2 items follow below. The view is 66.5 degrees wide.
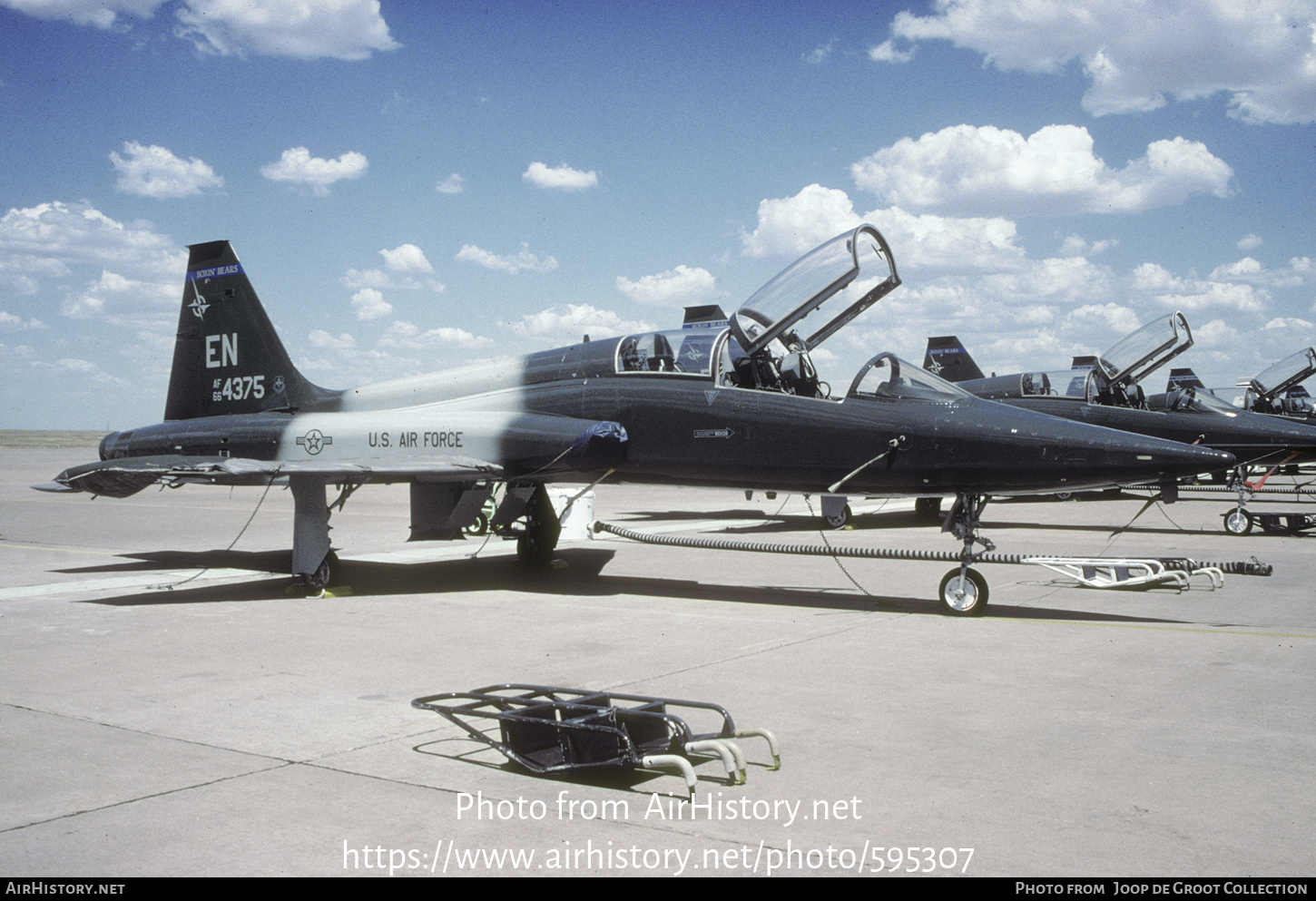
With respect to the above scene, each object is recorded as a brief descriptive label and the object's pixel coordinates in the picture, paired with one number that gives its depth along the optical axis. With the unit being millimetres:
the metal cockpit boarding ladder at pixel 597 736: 4398
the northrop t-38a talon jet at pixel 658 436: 8992
